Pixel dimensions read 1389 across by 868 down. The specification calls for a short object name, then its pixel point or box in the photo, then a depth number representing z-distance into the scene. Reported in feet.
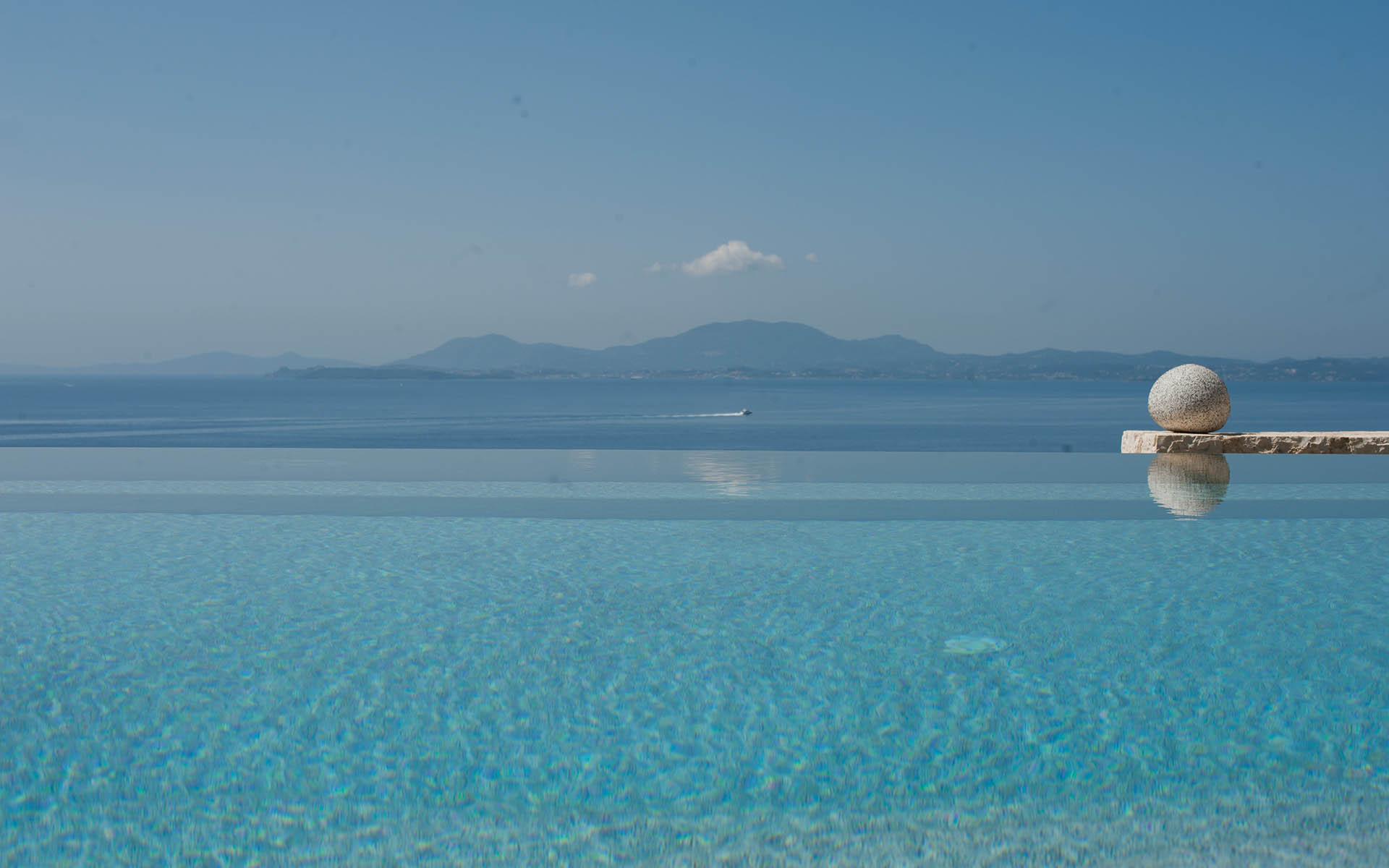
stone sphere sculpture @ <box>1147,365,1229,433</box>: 45.34
